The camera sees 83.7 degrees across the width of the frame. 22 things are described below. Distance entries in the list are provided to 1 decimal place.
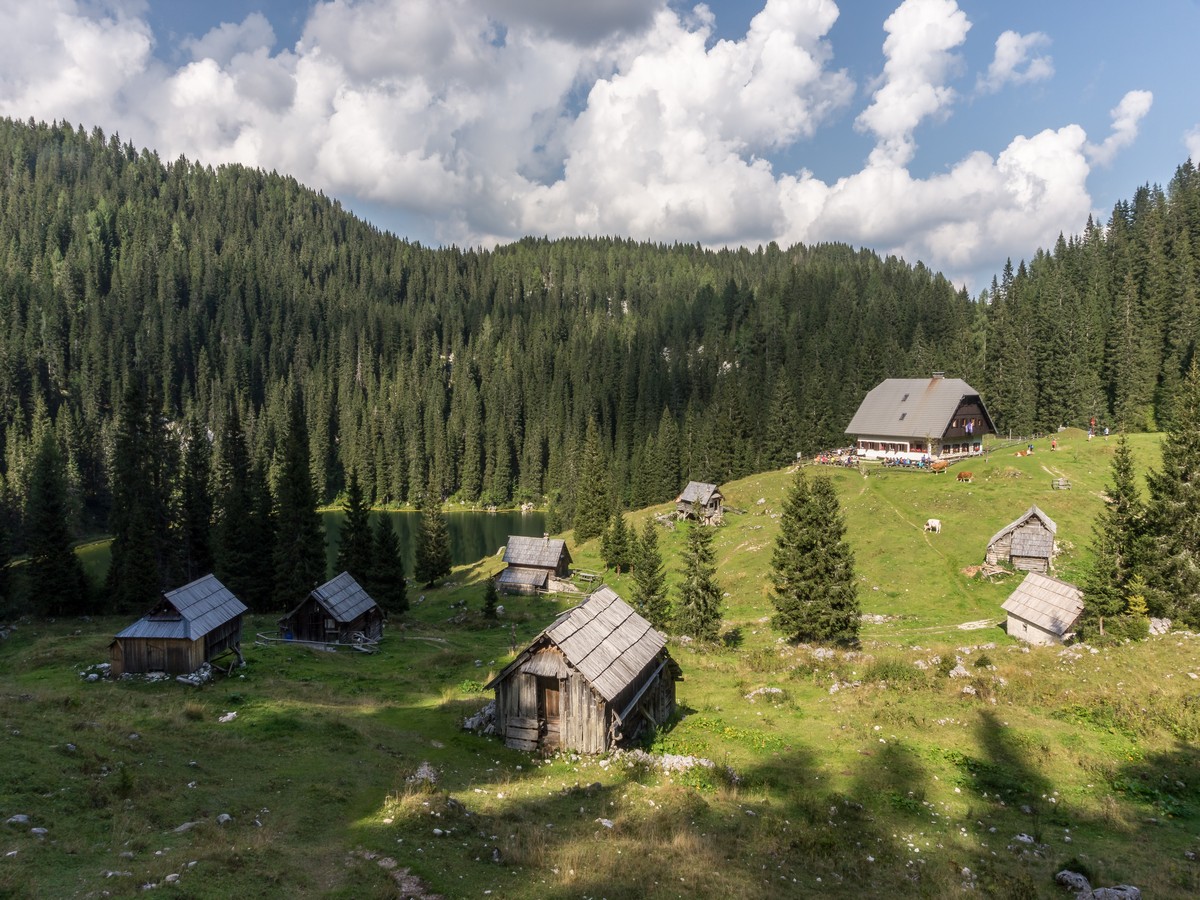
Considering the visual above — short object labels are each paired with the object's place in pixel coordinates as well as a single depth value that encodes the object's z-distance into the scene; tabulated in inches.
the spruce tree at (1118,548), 1635.1
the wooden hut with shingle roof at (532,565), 2837.1
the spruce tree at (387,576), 2410.2
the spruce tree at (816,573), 1752.0
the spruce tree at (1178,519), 1583.4
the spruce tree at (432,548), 3031.5
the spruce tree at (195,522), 2657.5
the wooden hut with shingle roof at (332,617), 1927.9
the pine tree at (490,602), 2353.6
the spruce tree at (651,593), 1972.2
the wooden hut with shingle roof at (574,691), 1122.7
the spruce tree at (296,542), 2416.3
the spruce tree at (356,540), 2496.3
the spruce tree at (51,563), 2326.5
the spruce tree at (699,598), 1886.1
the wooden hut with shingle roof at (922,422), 3385.8
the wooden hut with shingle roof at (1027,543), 2197.3
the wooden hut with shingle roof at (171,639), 1454.2
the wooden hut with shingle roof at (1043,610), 1664.6
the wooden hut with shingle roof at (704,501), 3255.4
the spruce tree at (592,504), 3744.8
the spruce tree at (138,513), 2336.4
